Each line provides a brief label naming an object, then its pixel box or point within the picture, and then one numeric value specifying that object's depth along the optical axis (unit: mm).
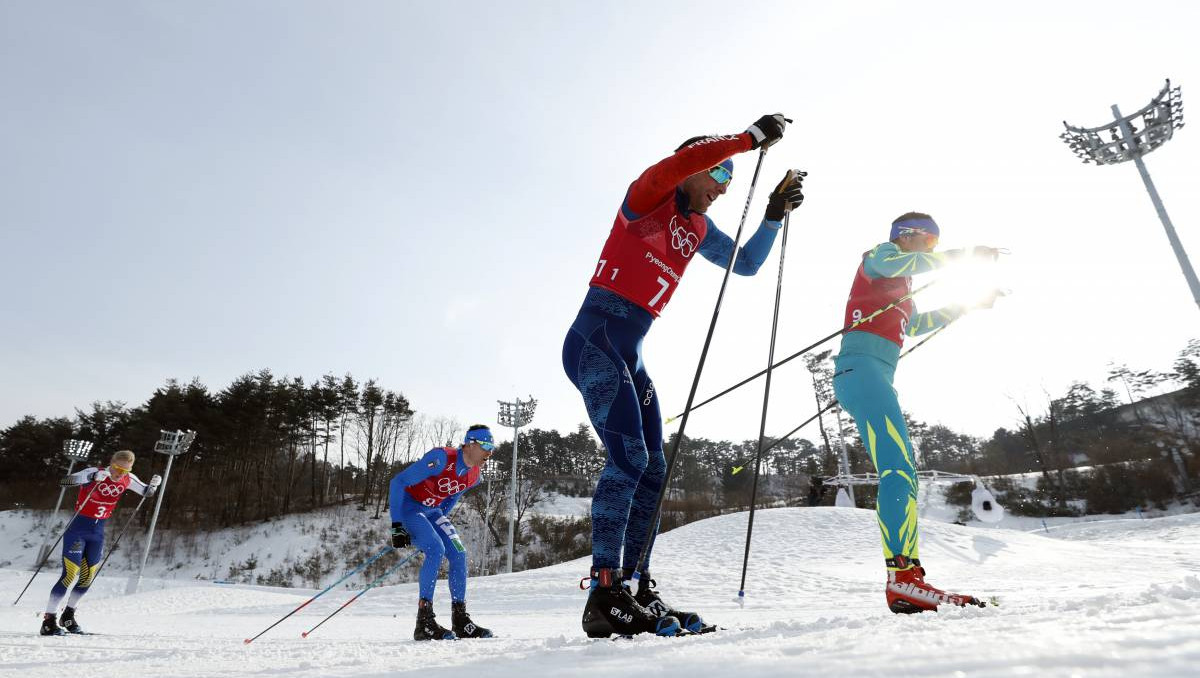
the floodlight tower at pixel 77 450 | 26734
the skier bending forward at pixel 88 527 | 5891
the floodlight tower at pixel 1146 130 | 17406
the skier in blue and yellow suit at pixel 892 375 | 2736
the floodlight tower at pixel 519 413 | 26797
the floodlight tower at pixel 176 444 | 18828
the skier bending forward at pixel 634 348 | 2340
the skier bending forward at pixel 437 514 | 4340
